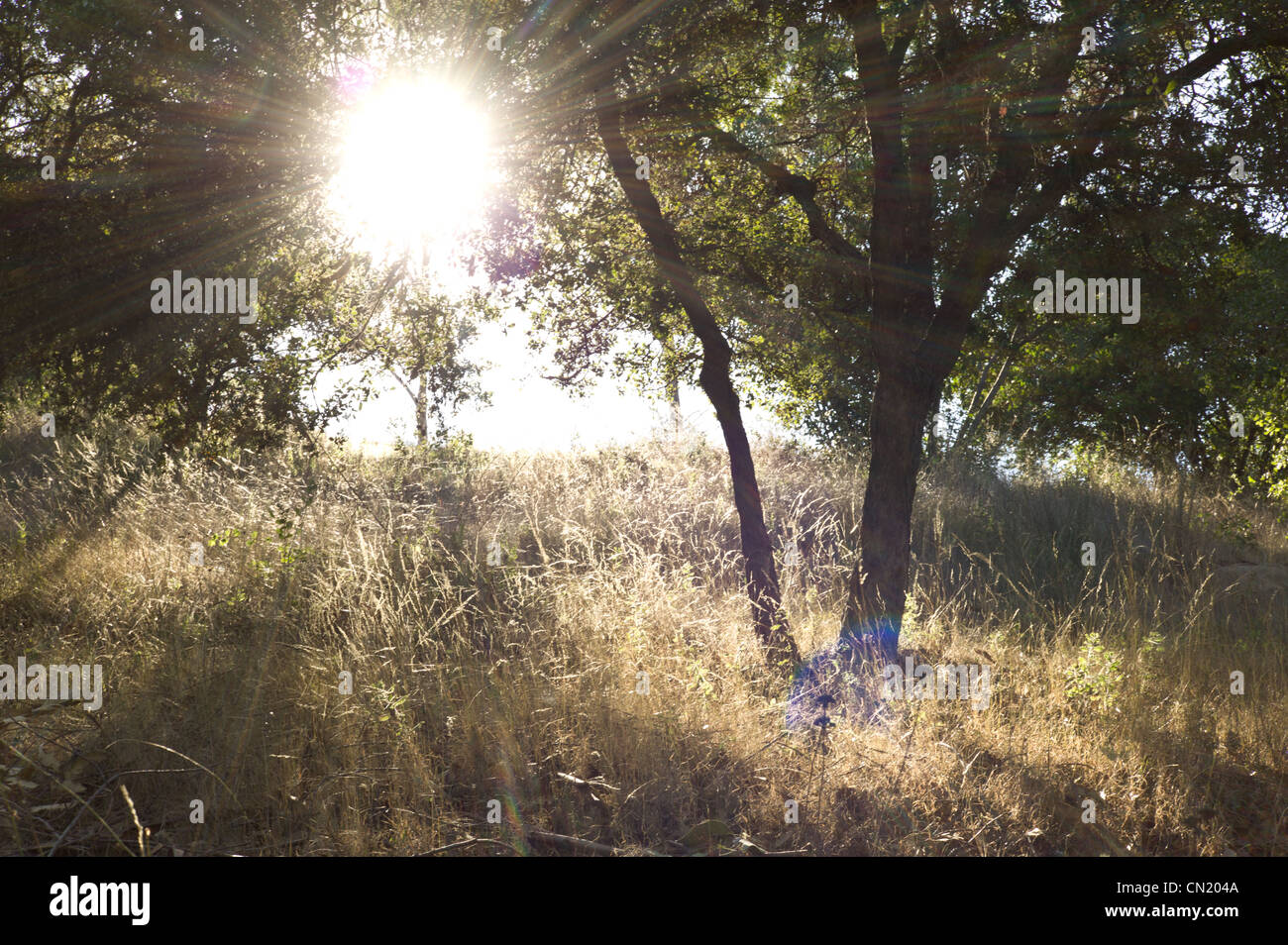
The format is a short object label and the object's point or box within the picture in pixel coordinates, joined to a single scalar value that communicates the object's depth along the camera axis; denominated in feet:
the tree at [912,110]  19.65
